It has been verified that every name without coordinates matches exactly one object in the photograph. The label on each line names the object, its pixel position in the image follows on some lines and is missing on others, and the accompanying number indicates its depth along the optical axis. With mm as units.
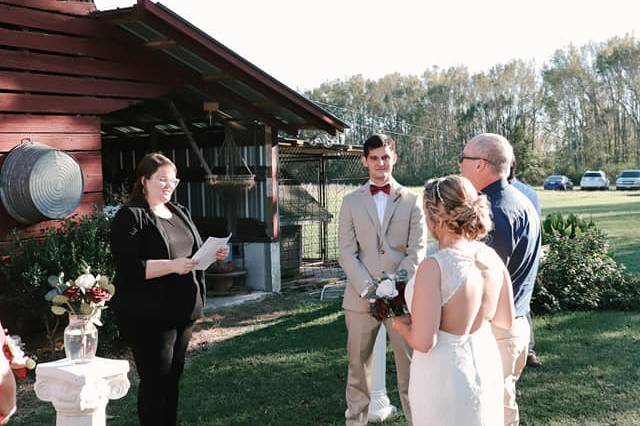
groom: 4566
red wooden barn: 7203
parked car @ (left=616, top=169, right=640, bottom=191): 46281
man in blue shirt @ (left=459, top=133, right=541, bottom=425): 3564
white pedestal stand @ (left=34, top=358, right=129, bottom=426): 3334
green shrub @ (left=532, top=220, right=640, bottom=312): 8750
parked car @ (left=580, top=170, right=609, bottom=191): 47750
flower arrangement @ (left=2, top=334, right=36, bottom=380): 2587
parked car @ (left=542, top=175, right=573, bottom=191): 50406
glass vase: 3475
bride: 2875
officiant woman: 3986
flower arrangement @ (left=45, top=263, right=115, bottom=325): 3455
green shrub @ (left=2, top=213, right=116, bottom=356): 6586
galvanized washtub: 6629
